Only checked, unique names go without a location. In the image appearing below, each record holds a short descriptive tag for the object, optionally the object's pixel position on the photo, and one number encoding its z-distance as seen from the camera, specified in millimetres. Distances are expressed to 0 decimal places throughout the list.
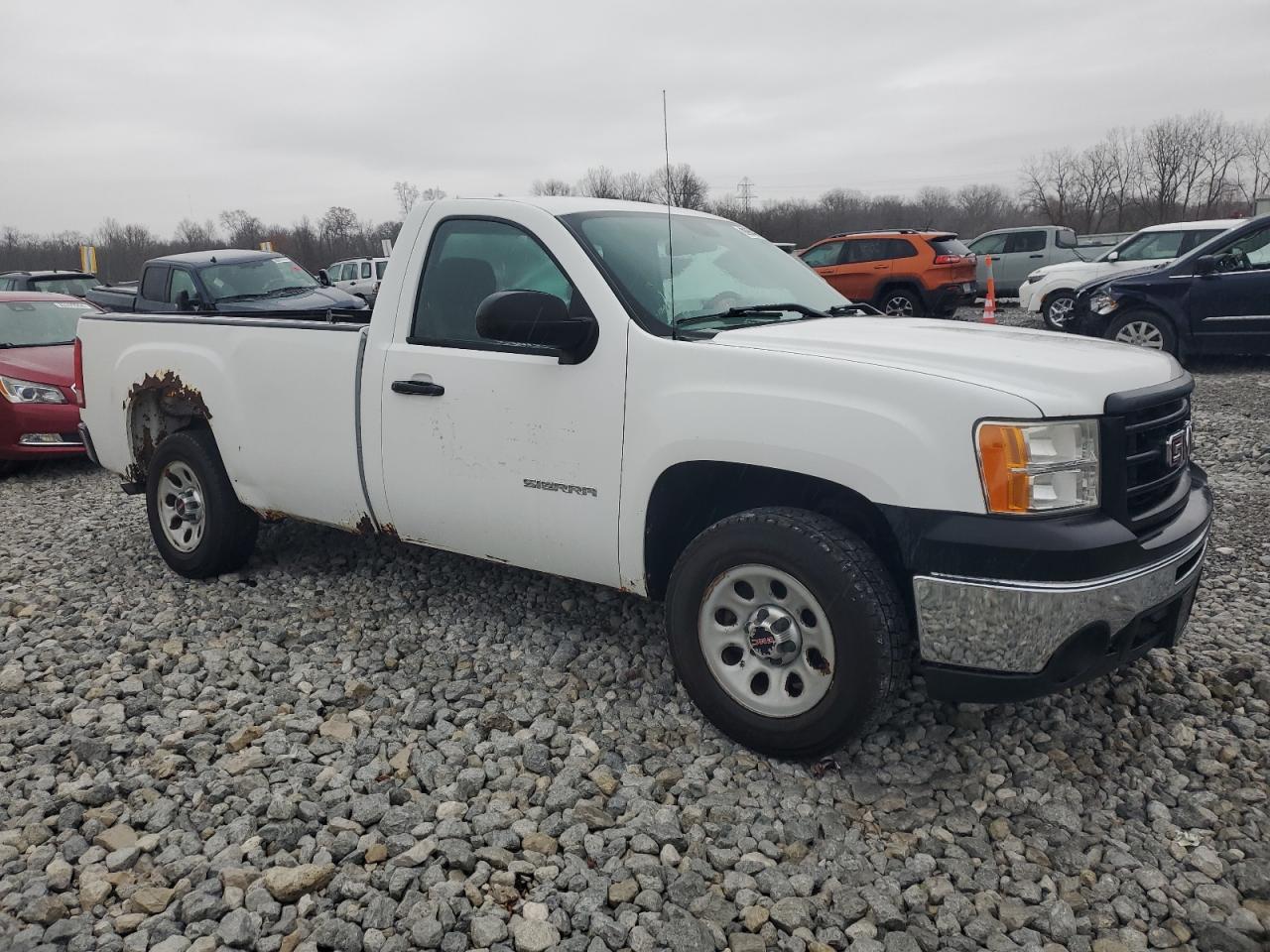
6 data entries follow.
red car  7695
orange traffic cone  12148
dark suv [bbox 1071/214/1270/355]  9797
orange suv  15586
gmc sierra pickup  2648
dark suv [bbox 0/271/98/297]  14180
